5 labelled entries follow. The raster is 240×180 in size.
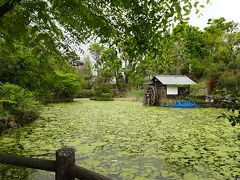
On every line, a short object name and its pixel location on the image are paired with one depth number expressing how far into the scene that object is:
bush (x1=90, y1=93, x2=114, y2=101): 17.04
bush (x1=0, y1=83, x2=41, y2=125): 5.80
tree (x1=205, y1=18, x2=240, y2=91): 14.61
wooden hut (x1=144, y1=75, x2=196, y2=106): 14.62
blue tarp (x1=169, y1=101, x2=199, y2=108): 12.16
